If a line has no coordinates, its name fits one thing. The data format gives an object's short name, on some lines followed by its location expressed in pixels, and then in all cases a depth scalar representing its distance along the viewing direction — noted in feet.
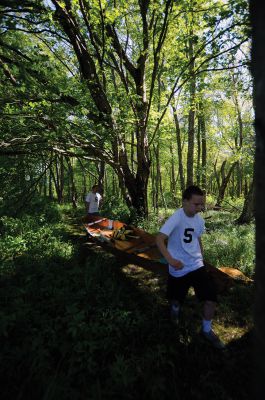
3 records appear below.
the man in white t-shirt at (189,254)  11.37
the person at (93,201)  33.19
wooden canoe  15.98
